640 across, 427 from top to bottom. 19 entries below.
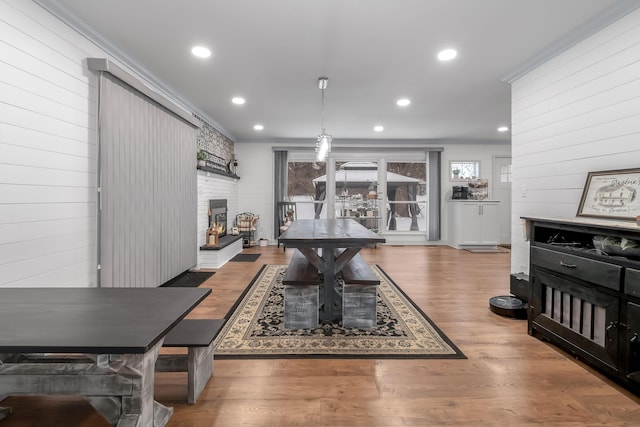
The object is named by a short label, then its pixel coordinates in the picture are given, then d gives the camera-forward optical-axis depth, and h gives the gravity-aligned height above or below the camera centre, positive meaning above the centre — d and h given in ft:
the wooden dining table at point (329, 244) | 7.81 -0.81
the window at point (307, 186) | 24.75 +2.08
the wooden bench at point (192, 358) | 5.29 -2.58
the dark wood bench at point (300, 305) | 8.35 -2.50
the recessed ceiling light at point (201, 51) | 9.55 +5.02
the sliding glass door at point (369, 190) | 24.62 +1.81
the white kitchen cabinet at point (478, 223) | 21.89 -0.65
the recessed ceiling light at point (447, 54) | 9.68 +5.06
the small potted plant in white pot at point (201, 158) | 15.44 +2.65
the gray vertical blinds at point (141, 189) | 8.86 +0.74
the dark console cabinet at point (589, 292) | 5.64 -1.63
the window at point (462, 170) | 24.08 +3.38
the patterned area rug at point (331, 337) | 7.02 -3.15
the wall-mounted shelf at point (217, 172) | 15.61 +2.28
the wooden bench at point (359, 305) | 8.36 -2.49
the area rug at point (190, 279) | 12.59 -2.93
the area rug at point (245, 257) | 17.69 -2.72
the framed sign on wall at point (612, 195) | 6.97 +0.48
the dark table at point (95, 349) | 3.48 -1.52
